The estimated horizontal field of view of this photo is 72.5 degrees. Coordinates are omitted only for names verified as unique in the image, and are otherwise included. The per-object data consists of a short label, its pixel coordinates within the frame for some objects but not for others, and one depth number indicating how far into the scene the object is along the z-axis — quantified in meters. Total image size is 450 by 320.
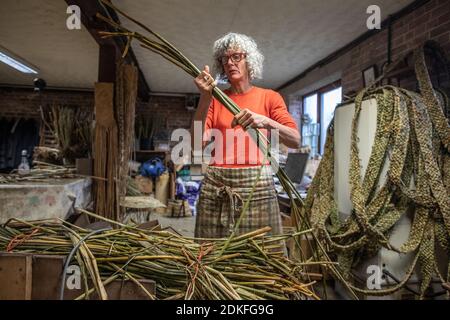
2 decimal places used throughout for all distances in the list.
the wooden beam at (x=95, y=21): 2.41
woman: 1.43
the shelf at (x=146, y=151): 6.21
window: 4.73
